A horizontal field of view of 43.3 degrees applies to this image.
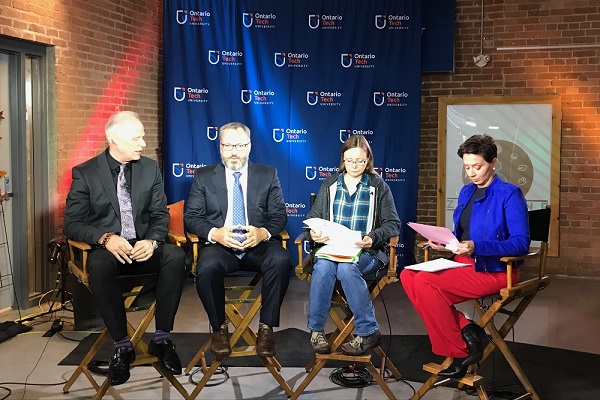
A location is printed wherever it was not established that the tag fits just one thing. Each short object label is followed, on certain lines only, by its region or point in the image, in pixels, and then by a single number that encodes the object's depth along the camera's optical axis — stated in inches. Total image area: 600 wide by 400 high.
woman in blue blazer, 142.9
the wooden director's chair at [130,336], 148.5
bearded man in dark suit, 151.9
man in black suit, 145.9
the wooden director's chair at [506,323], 142.6
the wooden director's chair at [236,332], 151.3
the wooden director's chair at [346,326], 150.9
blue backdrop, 275.4
